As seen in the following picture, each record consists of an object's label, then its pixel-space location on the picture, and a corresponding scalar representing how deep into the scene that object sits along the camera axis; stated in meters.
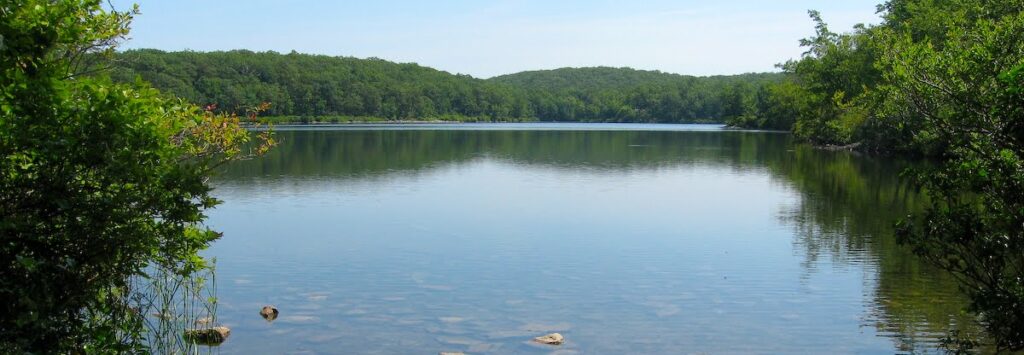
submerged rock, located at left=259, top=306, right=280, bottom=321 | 12.18
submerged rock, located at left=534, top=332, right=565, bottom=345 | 10.94
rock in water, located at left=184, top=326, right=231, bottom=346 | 10.63
